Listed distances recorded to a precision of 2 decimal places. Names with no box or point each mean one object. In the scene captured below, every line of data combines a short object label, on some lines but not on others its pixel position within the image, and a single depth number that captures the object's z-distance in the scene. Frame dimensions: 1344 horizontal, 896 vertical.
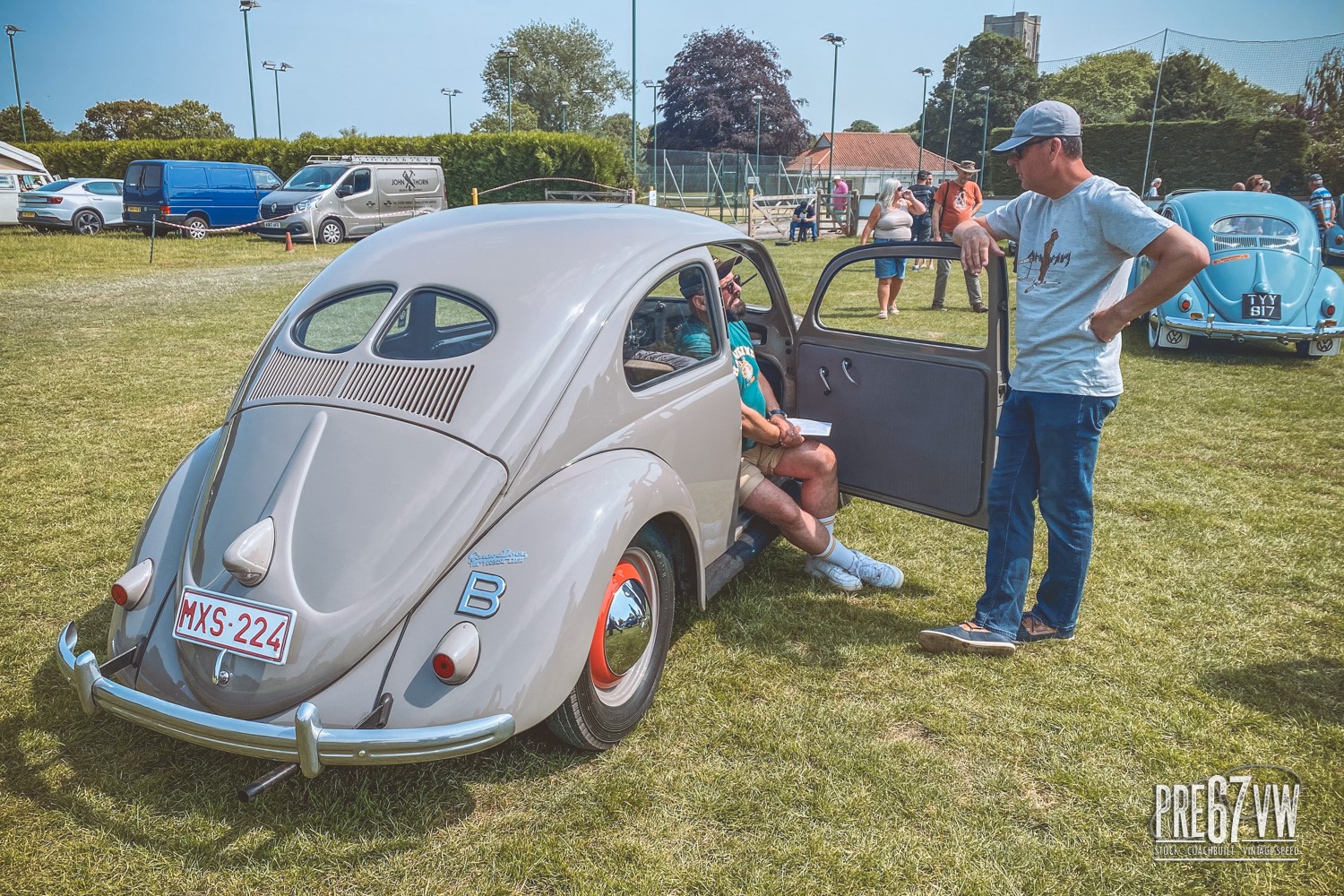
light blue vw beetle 8.85
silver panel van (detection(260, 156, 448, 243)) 19.08
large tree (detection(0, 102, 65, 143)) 53.62
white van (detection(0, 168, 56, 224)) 22.69
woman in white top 10.91
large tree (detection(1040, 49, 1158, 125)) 55.26
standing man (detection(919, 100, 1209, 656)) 3.15
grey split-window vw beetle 2.43
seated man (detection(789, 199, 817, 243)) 23.41
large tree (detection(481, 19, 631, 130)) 73.44
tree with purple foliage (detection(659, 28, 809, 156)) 63.75
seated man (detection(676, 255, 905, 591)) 3.88
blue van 19.97
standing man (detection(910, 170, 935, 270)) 13.89
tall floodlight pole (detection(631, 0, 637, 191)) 29.61
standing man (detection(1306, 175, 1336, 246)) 16.17
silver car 20.81
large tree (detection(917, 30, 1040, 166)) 68.75
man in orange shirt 11.56
